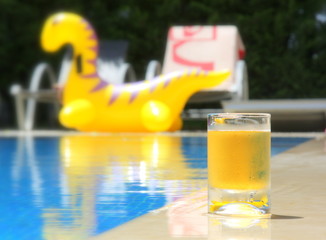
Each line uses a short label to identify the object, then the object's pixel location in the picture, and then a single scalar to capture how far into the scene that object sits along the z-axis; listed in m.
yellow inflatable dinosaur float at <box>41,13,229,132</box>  7.62
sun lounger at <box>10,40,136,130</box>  8.20
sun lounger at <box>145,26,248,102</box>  8.78
